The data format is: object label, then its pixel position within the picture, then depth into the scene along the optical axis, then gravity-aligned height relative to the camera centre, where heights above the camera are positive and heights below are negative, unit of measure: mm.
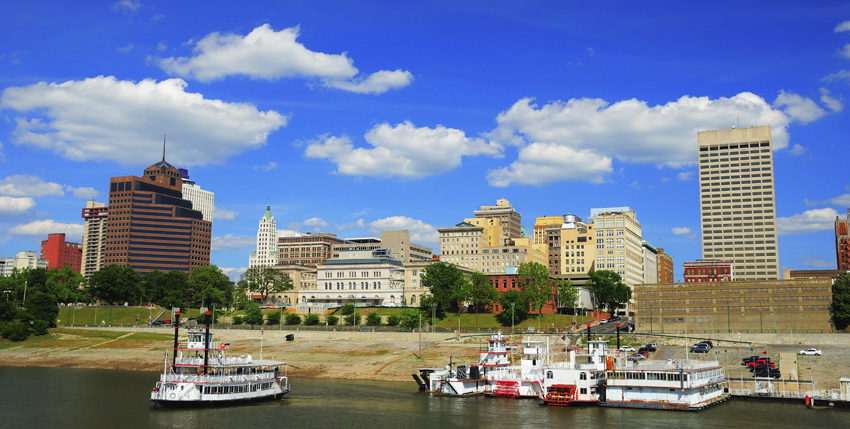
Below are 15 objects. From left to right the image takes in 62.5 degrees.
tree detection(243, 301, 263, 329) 169875 -4026
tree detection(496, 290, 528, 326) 167500 -963
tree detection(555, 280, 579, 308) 180125 +2738
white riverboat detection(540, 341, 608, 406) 83062 -9072
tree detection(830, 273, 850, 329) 147250 +934
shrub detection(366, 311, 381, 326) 169625 -4238
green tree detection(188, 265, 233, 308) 199375 +488
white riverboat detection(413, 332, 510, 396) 91375 -9608
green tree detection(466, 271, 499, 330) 183750 +3163
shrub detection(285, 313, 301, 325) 178625 -4874
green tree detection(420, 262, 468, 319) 182375 +4174
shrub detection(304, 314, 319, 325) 171250 -4576
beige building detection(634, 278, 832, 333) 153900 +312
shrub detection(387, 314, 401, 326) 166338 -4320
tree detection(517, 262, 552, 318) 170912 +5442
